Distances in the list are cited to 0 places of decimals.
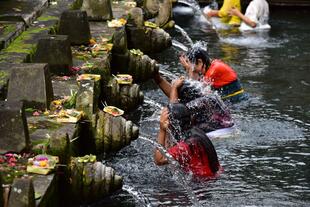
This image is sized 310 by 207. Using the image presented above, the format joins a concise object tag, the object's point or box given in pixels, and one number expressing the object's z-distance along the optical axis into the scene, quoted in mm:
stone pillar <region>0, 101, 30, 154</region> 12146
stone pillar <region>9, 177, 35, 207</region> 9780
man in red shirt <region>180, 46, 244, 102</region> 17537
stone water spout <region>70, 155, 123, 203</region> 12186
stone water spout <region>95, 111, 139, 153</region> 14539
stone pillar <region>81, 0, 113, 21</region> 23457
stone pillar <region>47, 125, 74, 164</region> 11804
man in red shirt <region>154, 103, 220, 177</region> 13752
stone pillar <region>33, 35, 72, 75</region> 16637
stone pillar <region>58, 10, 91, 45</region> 19156
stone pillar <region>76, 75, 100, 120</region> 14434
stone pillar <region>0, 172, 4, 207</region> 9788
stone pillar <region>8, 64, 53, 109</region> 14262
